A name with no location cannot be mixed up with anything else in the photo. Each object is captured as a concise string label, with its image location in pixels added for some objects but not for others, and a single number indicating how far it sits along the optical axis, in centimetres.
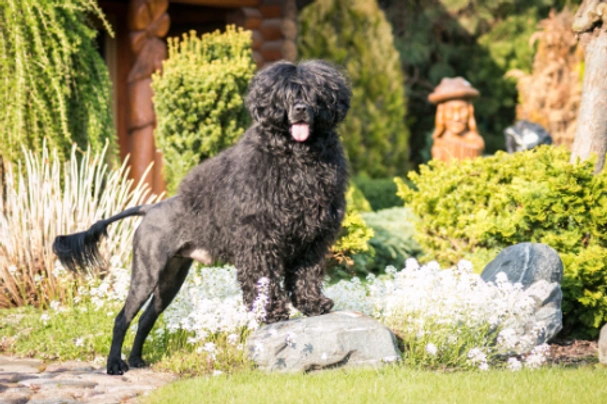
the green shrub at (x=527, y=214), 1334
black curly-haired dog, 966
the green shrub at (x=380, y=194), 2730
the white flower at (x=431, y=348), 1022
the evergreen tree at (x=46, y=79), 1557
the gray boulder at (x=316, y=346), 1002
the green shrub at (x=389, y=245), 1841
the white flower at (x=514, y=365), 1033
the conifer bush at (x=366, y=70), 2819
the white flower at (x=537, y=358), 1048
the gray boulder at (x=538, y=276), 1180
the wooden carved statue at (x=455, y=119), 2569
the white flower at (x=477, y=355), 1030
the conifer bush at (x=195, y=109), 1744
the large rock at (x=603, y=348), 1129
